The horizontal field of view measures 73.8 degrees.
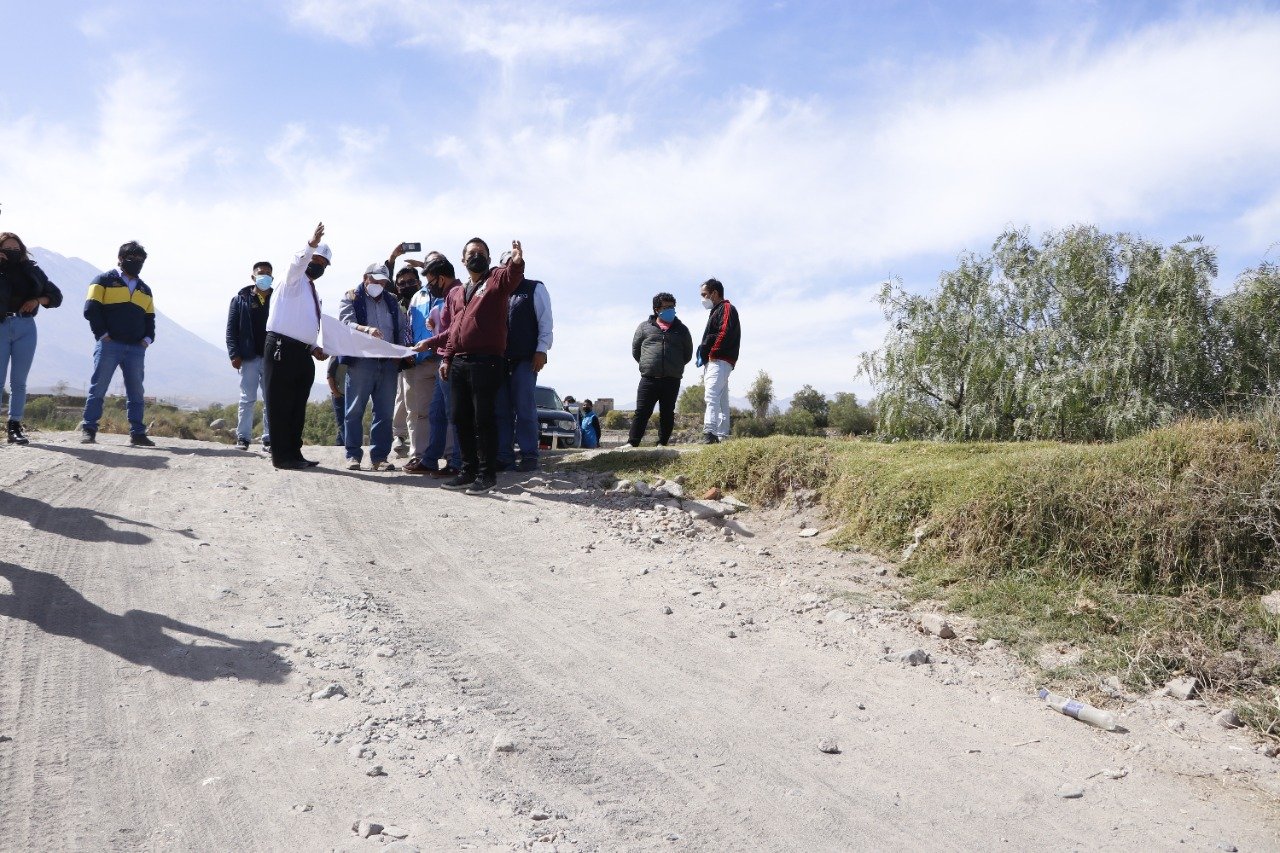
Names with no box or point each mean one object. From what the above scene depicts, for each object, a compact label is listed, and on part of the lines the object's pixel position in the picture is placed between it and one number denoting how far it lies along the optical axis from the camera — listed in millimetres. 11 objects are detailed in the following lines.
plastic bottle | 3938
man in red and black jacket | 10719
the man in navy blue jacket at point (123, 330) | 10141
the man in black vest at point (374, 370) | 9602
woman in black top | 8883
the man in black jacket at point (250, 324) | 10766
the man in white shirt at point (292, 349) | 8875
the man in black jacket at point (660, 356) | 10508
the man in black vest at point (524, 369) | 9188
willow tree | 10680
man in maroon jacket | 8070
